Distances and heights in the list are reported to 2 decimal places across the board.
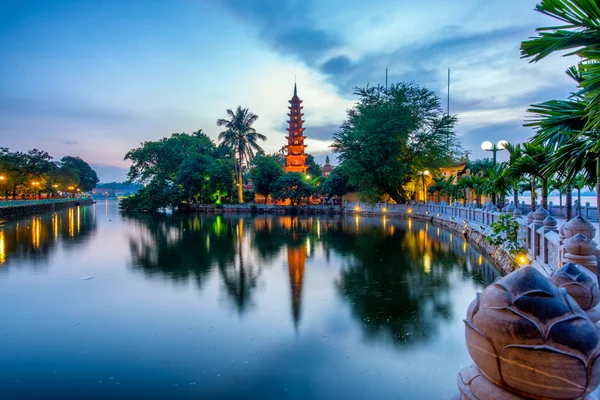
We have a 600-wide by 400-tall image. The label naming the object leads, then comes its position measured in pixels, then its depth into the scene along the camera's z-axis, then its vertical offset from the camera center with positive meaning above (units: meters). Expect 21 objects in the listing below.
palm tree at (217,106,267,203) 43.06 +6.95
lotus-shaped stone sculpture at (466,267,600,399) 1.41 -0.57
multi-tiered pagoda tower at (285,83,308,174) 55.91 +8.08
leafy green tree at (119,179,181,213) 45.22 -0.07
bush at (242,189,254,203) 48.81 -0.09
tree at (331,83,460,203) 29.44 +4.30
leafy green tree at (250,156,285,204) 43.53 +2.46
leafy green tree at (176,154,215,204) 43.91 +2.32
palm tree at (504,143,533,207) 10.86 +1.17
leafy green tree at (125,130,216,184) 48.69 +5.04
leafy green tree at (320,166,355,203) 39.50 +1.01
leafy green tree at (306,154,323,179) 61.07 +4.24
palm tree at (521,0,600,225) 3.25 +1.15
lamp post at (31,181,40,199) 53.69 +1.47
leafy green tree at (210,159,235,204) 43.67 +1.96
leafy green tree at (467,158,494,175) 36.14 +2.87
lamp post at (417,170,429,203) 30.25 +1.66
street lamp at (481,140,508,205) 15.70 +1.95
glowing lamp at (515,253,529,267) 8.30 -1.48
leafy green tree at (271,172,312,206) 40.94 +0.77
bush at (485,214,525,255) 9.77 -1.13
